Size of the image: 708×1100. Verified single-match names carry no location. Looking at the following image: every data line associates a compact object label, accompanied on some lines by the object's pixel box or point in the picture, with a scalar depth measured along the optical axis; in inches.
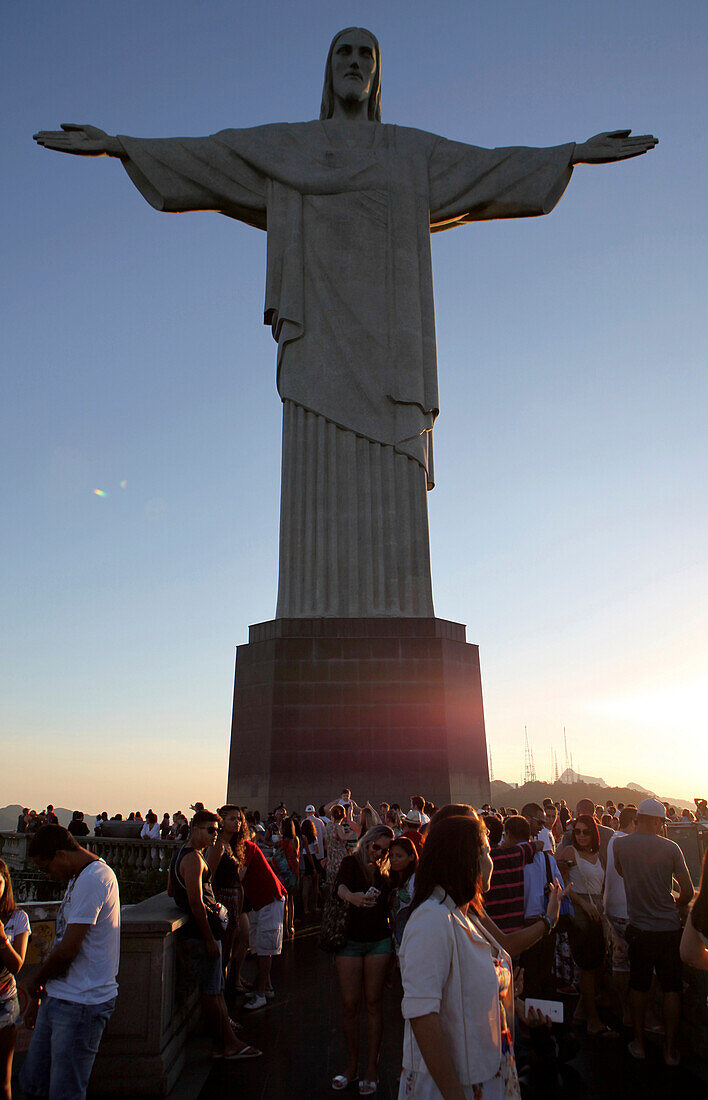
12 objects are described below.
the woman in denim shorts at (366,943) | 215.6
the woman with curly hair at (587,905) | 265.7
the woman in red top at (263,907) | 301.4
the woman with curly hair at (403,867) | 225.5
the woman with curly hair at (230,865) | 268.1
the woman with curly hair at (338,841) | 385.4
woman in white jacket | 102.9
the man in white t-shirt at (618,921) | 269.7
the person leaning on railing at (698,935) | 168.4
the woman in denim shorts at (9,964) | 172.7
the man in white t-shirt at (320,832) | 491.2
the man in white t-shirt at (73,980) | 158.2
